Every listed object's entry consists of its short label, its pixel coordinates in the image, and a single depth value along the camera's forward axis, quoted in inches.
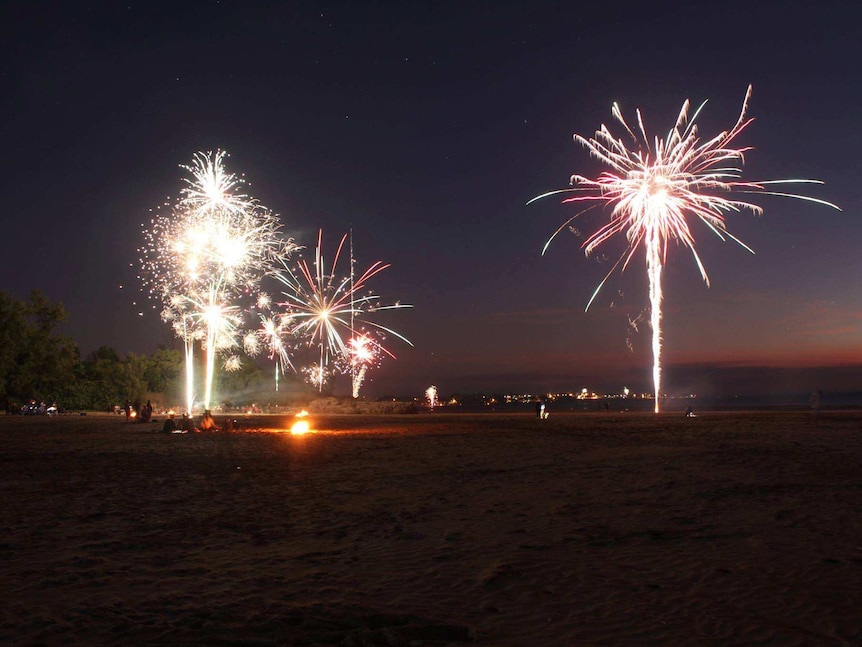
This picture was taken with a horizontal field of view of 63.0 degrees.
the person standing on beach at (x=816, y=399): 1423.6
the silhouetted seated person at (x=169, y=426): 1115.9
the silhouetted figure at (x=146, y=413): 1520.7
